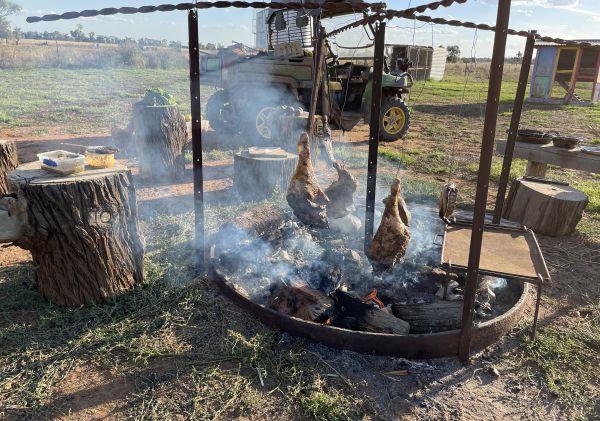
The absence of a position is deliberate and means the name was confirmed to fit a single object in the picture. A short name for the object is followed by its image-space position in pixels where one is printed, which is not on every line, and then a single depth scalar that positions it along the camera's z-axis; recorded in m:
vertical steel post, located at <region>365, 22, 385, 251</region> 3.65
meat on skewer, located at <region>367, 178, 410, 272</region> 3.70
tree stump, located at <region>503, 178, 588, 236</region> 5.57
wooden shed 21.25
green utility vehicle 9.89
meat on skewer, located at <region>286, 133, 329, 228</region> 4.27
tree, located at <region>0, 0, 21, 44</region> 52.34
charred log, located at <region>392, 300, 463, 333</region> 3.39
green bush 7.61
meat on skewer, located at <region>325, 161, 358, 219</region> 4.42
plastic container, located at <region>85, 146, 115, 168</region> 3.71
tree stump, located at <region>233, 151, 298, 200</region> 6.79
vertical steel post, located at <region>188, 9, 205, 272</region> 3.35
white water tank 11.43
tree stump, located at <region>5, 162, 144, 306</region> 3.31
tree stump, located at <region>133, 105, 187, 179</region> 7.46
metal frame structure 2.62
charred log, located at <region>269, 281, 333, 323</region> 3.40
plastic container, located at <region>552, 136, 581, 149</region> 6.38
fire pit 3.17
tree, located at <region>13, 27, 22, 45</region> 49.51
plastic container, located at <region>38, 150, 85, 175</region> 3.43
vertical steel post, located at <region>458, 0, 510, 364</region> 2.55
